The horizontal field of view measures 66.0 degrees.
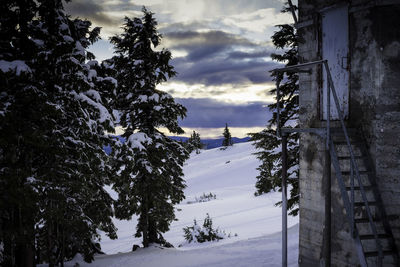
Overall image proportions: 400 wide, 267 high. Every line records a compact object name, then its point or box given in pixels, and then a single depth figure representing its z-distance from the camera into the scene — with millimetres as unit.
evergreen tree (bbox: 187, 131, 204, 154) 77194
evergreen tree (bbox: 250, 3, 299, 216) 11898
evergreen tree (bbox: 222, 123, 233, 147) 77625
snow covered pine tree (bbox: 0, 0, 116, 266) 7922
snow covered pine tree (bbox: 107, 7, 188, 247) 14727
